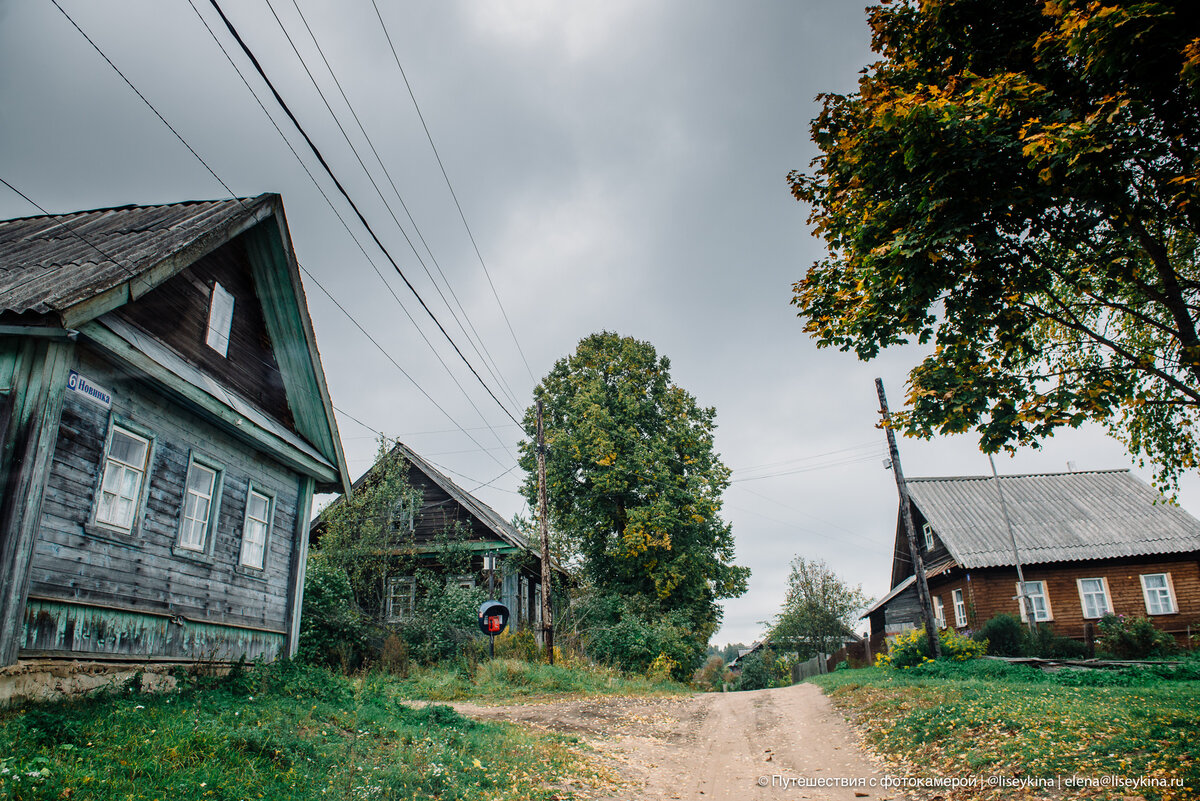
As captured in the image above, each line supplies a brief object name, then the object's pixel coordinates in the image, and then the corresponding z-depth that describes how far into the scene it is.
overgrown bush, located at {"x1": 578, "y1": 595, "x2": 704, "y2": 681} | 25.44
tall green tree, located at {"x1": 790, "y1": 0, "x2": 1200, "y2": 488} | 6.57
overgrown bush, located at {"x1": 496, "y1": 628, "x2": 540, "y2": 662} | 21.89
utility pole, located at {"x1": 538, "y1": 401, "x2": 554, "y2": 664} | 21.69
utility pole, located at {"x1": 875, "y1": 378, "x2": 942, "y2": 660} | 19.70
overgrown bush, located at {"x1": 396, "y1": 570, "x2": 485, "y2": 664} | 21.19
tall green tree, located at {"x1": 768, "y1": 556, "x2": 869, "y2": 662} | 47.19
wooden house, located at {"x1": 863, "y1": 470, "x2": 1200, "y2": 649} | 25.88
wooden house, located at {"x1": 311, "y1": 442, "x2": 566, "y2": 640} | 25.34
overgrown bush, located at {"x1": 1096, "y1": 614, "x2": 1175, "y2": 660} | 21.28
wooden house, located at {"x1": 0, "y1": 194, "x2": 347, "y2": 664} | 7.98
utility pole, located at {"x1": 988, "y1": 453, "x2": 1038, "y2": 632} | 25.59
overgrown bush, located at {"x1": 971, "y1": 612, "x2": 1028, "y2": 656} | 22.26
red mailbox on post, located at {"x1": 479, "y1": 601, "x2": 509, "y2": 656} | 20.42
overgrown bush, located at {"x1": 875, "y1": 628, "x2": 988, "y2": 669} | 19.53
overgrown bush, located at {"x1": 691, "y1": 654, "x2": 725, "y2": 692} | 34.03
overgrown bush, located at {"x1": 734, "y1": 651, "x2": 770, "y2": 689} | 48.97
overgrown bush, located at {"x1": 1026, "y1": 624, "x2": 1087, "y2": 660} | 21.42
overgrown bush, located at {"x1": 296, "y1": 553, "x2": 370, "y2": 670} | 18.98
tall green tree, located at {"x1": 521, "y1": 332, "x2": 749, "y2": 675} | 28.55
